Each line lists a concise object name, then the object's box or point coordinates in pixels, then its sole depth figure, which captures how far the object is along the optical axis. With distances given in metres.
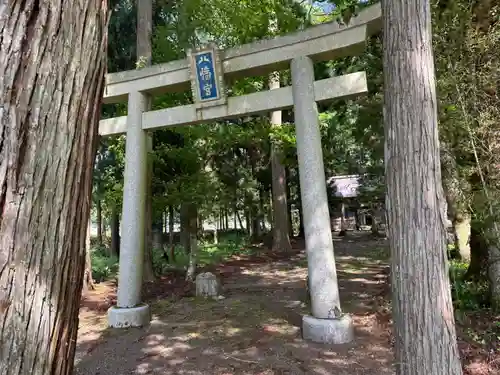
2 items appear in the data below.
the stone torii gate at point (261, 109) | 4.55
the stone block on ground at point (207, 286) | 7.01
